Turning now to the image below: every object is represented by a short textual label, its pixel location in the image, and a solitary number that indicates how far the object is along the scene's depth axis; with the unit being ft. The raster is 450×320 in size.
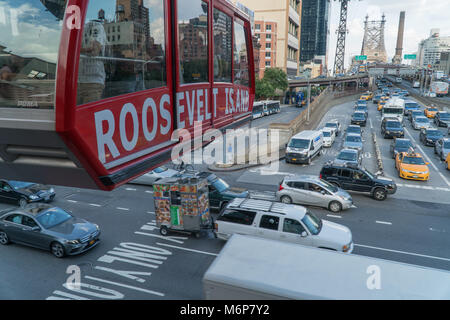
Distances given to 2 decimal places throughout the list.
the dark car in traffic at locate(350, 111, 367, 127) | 117.20
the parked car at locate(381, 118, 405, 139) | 95.14
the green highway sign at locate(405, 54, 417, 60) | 290.15
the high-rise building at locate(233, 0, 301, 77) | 248.73
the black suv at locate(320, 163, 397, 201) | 49.83
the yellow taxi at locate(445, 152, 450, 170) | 65.57
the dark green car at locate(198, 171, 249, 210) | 43.88
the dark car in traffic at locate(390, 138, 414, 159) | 74.86
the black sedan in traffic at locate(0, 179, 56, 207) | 46.62
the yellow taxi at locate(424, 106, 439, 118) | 132.36
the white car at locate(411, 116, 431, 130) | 107.71
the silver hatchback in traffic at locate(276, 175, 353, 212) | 44.91
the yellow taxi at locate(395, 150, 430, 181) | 58.80
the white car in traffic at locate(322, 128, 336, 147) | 88.02
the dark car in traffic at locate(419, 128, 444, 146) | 86.28
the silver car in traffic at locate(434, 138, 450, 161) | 71.97
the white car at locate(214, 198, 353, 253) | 31.40
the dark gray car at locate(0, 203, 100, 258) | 31.40
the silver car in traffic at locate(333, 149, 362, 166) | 62.31
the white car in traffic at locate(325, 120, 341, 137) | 102.73
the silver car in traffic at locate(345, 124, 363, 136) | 91.60
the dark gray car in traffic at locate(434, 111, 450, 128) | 113.29
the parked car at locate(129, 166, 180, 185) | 55.36
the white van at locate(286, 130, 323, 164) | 70.38
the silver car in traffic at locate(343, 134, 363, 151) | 76.81
